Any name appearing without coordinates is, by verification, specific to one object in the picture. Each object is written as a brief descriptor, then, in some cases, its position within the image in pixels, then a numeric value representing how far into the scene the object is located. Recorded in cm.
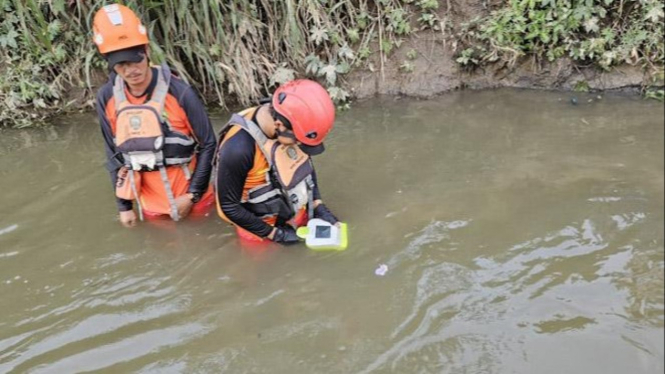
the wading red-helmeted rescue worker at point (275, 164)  340
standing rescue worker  359
